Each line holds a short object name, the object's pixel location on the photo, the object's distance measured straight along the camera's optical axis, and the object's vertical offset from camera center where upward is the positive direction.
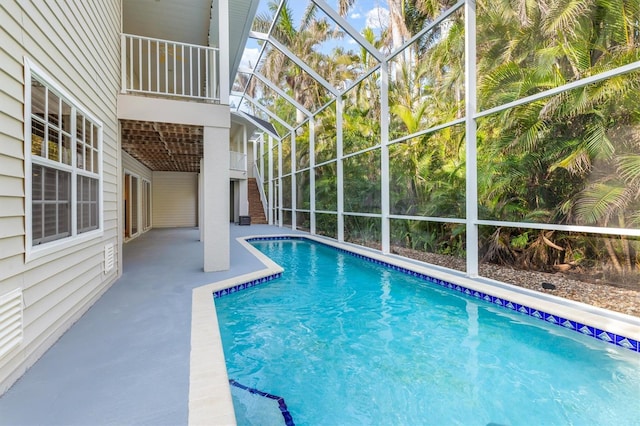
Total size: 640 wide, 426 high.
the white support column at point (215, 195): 5.99 +0.24
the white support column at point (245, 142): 17.95 +3.46
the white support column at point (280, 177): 16.58 +1.53
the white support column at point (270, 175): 17.98 +1.77
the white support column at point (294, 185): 14.76 +1.03
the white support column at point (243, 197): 18.23 +0.63
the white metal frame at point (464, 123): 4.38 +1.49
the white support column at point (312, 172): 12.81 +1.35
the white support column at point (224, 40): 5.96 +2.88
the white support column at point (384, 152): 8.31 +1.37
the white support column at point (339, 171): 10.54 +1.14
